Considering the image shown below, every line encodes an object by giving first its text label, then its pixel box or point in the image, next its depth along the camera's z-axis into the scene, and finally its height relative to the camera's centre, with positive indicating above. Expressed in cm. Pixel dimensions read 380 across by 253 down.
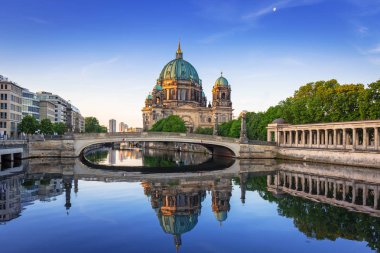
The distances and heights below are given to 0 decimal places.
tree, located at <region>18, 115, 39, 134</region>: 8400 +199
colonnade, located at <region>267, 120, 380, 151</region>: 5328 +10
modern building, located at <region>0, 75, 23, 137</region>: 8150 +604
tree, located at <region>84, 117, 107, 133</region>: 17242 +468
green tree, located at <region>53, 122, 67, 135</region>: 10951 +174
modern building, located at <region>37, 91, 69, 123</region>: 14200 +1249
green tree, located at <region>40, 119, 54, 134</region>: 9218 +176
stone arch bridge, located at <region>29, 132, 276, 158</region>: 6431 -154
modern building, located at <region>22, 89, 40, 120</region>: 10469 +870
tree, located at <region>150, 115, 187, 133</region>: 10950 +275
